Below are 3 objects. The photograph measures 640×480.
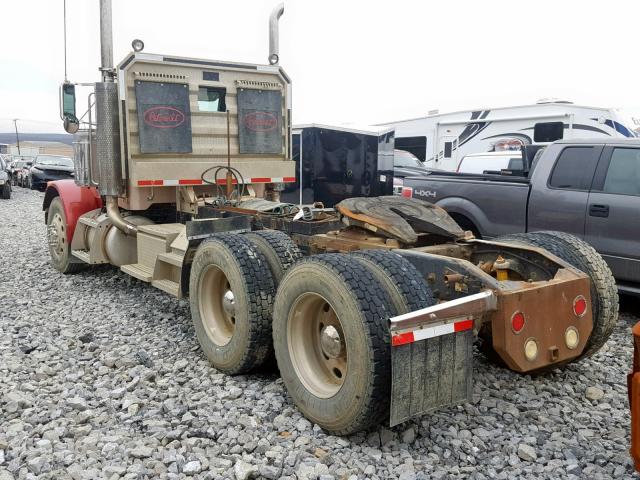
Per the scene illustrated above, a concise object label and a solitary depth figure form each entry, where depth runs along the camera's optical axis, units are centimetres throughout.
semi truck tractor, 326
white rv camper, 1348
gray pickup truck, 611
